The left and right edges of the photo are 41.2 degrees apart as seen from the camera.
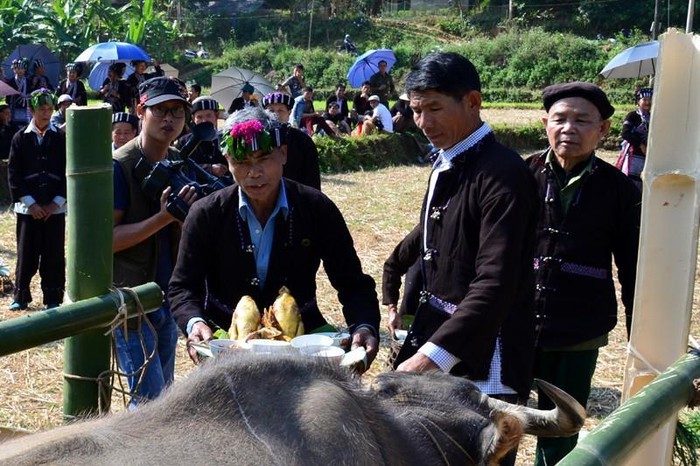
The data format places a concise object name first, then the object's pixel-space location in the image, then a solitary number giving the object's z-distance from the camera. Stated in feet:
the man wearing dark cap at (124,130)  22.35
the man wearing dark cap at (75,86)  60.13
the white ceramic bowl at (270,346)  9.39
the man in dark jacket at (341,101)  72.29
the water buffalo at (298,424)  7.38
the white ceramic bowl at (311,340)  10.29
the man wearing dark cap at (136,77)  55.47
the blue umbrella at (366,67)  79.38
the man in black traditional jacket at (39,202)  27.45
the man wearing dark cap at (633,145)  28.09
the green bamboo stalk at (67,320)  9.02
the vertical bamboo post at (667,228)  9.80
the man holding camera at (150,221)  14.75
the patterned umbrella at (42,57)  79.71
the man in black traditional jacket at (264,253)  12.05
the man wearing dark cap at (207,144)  22.58
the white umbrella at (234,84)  62.44
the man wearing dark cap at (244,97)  48.62
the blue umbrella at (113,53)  69.24
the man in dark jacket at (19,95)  54.95
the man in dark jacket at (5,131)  46.68
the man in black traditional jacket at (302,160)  20.93
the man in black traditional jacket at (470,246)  10.73
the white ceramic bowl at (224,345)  9.84
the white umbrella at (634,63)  50.24
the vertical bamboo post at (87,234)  10.20
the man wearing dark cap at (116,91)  56.59
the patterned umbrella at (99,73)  72.59
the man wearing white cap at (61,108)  44.70
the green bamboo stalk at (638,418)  6.88
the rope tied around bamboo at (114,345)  10.37
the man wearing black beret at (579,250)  13.89
